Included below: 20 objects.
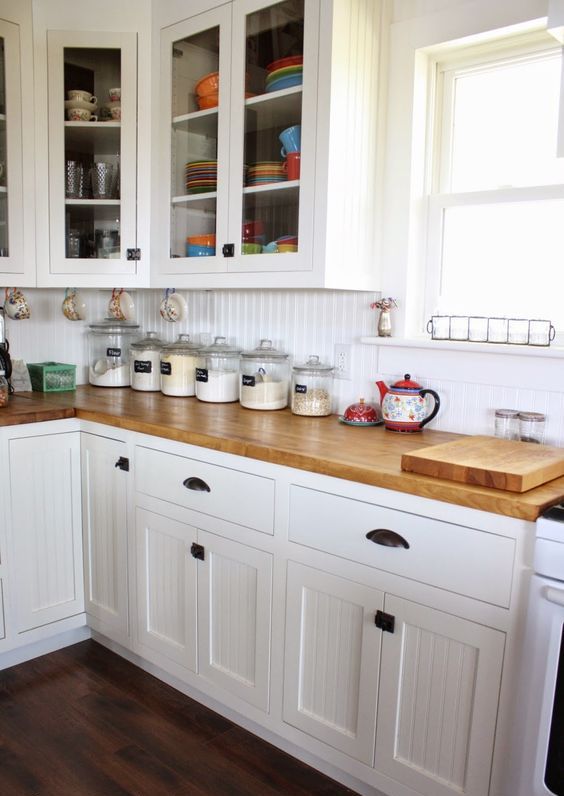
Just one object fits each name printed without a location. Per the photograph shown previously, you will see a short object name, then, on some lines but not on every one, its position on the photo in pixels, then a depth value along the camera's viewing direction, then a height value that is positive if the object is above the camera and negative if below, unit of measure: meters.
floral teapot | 2.12 -0.35
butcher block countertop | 1.51 -0.44
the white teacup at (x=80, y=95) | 2.72 +0.68
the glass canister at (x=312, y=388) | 2.42 -0.35
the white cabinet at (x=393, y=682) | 1.53 -0.91
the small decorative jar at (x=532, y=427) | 1.93 -0.37
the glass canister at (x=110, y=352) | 3.05 -0.32
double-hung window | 2.07 +0.32
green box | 2.90 -0.41
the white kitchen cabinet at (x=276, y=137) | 2.11 +0.46
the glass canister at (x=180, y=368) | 2.80 -0.34
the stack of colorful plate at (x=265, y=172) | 2.26 +0.35
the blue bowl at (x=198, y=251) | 2.52 +0.10
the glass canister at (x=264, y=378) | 2.52 -0.34
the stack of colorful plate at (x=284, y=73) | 2.18 +0.64
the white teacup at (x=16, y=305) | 2.81 -0.12
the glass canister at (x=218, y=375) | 2.66 -0.35
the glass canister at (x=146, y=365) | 2.93 -0.35
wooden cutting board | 1.50 -0.39
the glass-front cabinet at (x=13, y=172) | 2.61 +0.38
